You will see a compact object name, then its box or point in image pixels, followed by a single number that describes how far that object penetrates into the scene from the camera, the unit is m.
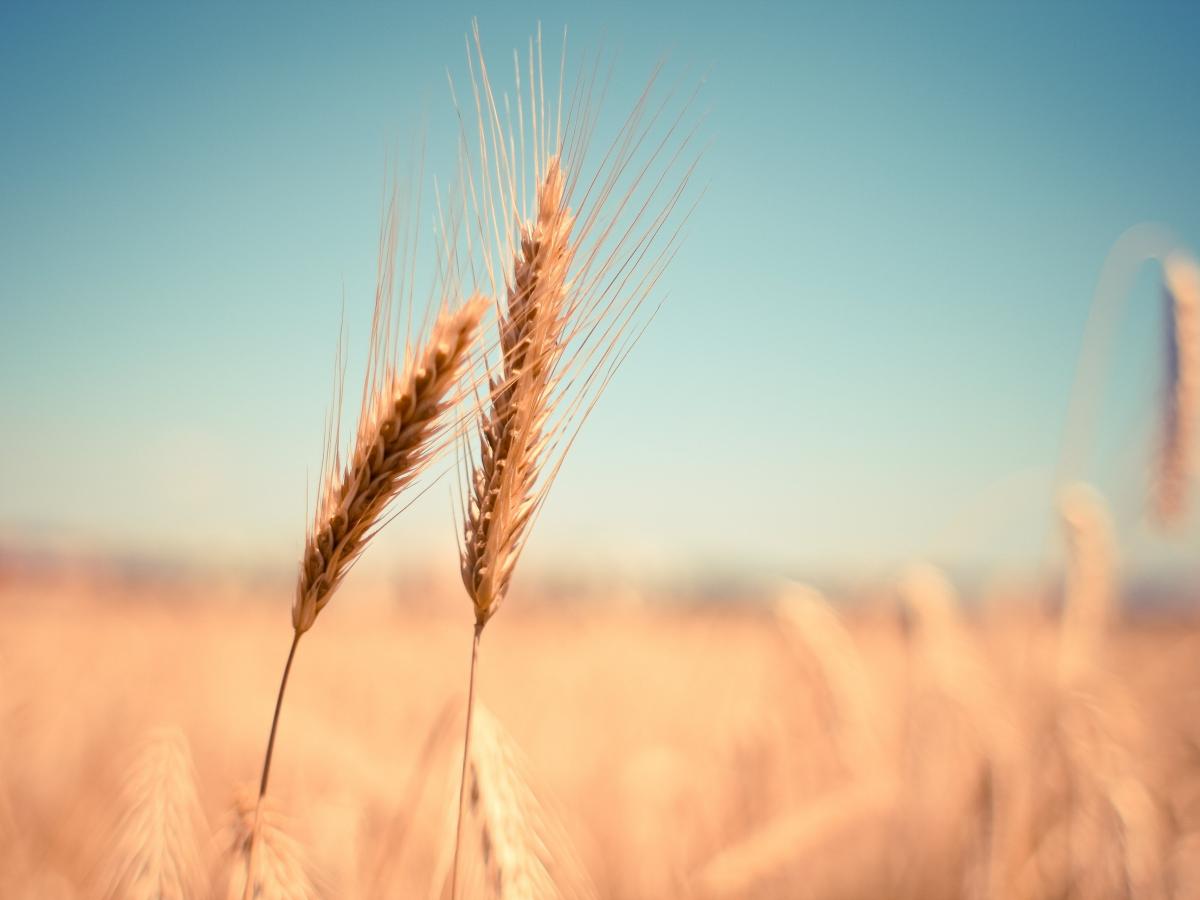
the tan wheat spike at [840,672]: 0.56
